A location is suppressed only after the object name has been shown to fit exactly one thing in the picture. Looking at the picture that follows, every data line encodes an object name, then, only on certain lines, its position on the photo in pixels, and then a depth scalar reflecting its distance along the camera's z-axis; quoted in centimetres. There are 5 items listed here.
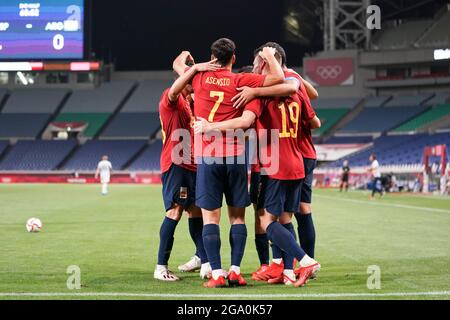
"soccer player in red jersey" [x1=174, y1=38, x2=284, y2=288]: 1456
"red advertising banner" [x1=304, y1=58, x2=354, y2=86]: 11375
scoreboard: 8262
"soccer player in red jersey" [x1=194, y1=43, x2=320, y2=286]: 1466
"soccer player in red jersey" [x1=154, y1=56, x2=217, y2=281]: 1609
